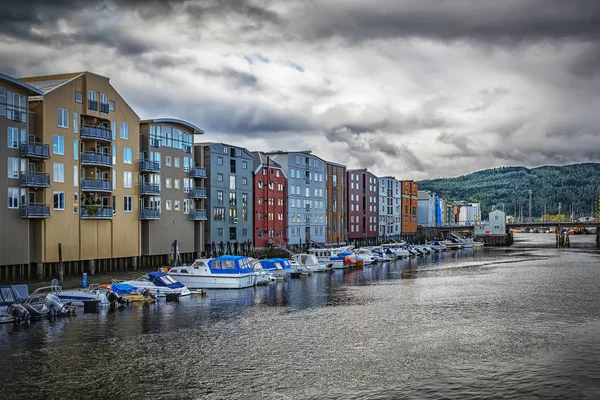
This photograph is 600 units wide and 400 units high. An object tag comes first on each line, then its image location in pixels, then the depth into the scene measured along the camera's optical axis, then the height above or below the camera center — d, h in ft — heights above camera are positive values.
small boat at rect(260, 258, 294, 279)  227.20 -21.49
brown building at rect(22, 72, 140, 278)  186.50 +16.30
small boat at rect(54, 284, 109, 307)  143.95 -20.50
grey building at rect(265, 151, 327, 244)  358.43 +12.55
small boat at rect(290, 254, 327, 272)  248.30 -22.01
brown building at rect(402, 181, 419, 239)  563.07 +3.21
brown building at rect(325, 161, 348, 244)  408.87 +7.80
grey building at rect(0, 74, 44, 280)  171.73 +10.97
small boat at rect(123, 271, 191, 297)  162.50 -20.03
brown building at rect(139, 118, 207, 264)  236.02 +10.54
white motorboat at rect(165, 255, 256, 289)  185.88 -19.51
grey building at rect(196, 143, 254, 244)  280.10 +11.72
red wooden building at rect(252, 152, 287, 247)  320.29 +7.47
